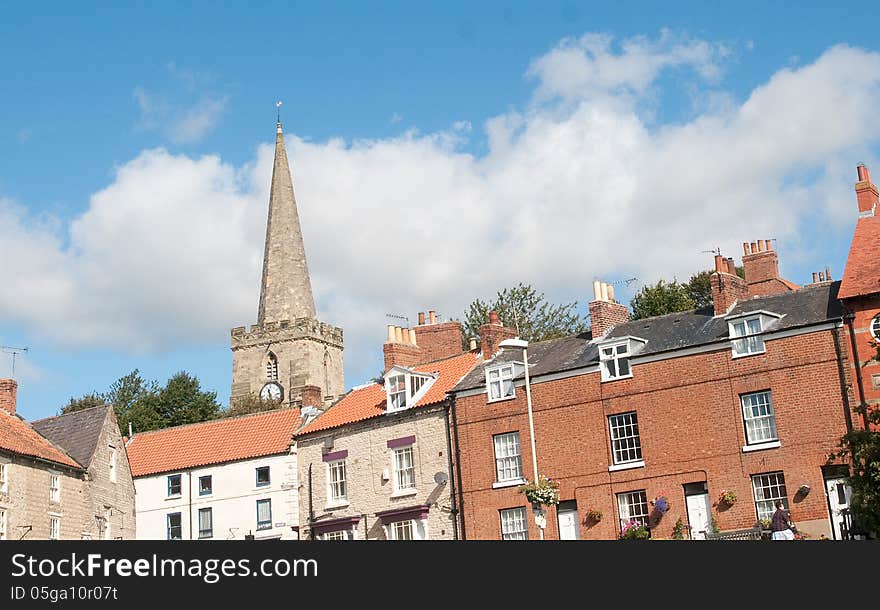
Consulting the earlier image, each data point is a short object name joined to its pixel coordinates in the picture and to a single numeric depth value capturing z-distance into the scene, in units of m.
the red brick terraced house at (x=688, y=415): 37.94
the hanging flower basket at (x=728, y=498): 38.50
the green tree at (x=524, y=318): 76.06
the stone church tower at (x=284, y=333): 111.38
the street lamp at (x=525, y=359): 35.66
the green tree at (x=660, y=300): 67.94
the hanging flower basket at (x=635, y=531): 39.31
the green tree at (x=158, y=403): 83.00
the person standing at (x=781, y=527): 27.07
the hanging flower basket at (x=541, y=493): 36.91
